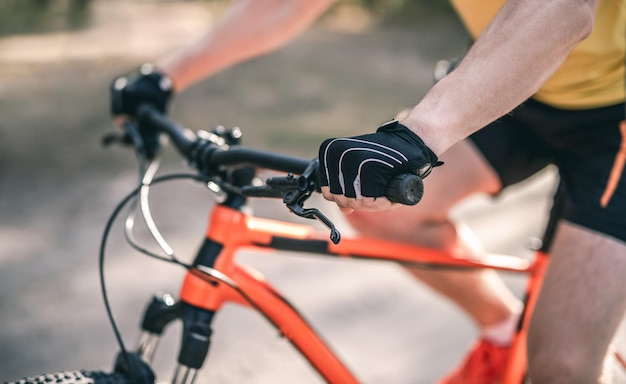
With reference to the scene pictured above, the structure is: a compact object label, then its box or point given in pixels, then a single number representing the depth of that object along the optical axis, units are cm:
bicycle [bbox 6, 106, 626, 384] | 162
